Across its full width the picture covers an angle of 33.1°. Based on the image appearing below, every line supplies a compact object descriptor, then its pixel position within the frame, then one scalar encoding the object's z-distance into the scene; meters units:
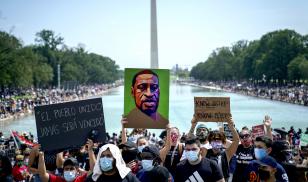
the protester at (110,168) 5.12
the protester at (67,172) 6.18
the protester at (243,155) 7.98
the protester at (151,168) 5.58
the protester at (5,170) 6.14
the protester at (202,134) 7.07
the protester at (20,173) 8.82
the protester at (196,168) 5.89
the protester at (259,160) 5.74
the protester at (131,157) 6.46
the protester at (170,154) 7.12
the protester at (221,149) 7.03
